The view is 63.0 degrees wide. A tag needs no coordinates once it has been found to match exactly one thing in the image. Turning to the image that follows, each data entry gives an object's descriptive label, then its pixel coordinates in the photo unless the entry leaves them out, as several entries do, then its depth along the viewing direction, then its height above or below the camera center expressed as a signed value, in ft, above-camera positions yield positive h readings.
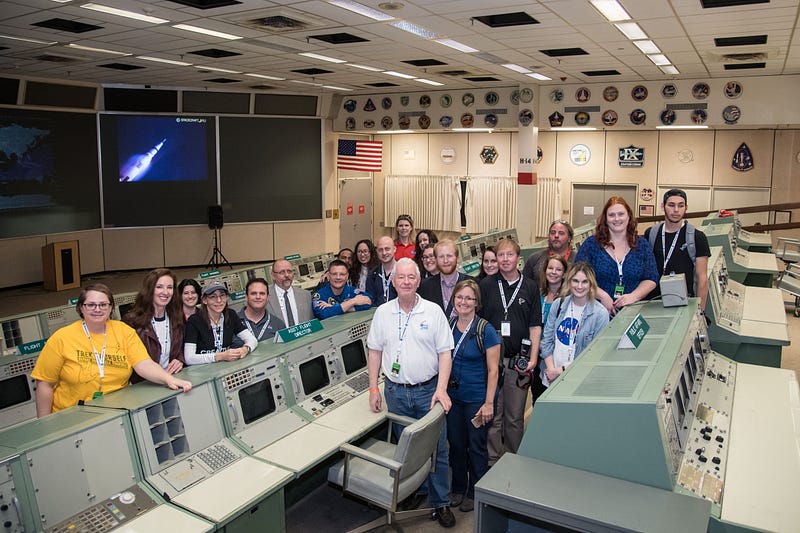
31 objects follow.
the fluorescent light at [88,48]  25.95 +5.78
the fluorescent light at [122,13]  19.42 +5.46
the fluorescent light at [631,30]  21.48 +5.43
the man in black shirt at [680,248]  14.51 -1.30
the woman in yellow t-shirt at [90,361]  10.56 -2.81
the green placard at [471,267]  20.86 -2.46
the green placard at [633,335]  10.11 -2.25
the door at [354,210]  47.87 -1.51
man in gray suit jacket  16.80 -2.82
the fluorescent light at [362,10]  18.88 +5.42
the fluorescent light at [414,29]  21.59 +5.50
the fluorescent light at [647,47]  24.64 +5.54
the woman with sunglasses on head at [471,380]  12.49 -3.66
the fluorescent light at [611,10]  18.58 +5.31
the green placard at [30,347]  14.88 -3.58
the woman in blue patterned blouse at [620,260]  13.30 -1.44
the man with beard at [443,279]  14.32 -1.99
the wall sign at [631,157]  40.45 +2.07
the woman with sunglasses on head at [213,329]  12.75 -2.75
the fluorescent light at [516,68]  30.48 +5.83
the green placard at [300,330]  13.19 -2.88
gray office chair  10.79 -4.93
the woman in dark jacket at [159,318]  12.71 -2.54
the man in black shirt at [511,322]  13.56 -2.72
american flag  45.93 +2.46
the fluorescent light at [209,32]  22.37 +5.59
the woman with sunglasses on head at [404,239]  22.52 -1.71
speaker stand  42.65 -4.45
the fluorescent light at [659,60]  27.53 +5.66
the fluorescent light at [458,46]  24.79 +5.67
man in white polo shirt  12.02 -2.96
